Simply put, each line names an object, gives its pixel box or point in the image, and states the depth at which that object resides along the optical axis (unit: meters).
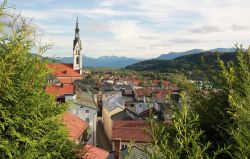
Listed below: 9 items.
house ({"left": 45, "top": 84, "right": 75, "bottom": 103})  30.45
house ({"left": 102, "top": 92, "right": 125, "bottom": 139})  36.78
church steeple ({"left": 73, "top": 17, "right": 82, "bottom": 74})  63.69
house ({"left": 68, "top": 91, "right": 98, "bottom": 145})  30.89
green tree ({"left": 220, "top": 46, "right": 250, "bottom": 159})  4.28
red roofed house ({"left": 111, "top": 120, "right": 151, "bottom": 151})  25.99
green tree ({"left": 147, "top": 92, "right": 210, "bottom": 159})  4.33
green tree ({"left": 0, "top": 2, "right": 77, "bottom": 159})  5.80
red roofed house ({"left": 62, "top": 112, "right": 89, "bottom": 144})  19.17
